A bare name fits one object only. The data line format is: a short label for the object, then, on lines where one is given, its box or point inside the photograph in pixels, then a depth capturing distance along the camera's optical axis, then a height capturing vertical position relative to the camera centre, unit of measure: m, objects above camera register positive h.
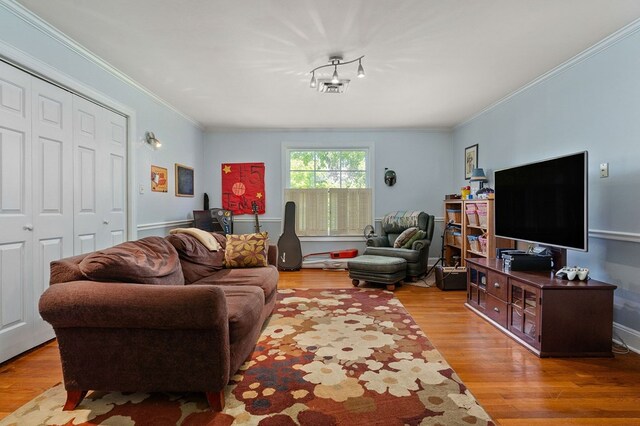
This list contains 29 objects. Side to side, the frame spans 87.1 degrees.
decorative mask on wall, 5.77 +0.55
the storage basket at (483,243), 4.04 -0.41
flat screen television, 2.51 +0.06
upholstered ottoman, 4.21 -0.78
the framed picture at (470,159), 4.91 +0.75
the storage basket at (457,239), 4.76 -0.42
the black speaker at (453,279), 4.21 -0.88
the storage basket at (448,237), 5.02 -0.42
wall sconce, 3.93 +0.81
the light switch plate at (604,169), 2.68 +0.32
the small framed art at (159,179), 4.07 +0.37
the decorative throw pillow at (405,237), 4.73 -0.39
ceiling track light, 3.00 +1.32
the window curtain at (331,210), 5.81 -0.02
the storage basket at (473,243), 4.25 -0.43
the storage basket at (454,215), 4.91 -0.09
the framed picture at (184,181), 4.77 +0.41
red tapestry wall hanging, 5.83 +0.38
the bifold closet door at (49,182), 2.51 +0.20
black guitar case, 5.44 -0.60
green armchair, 4.56 -0.47
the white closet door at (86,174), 2.87 +0.30
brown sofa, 1.63 -0.61
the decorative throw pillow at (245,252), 3.23 -0.42
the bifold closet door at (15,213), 2.26 -0.03
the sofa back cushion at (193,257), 2.83 -0.43
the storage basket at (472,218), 4.30 -0.11
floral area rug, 1.67 -1.03
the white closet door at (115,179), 3.25 +0.29
